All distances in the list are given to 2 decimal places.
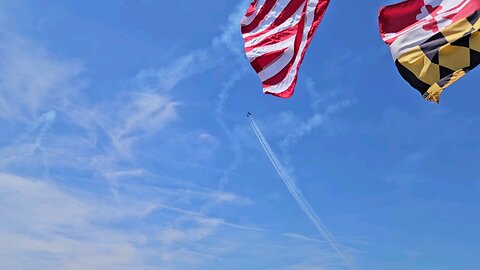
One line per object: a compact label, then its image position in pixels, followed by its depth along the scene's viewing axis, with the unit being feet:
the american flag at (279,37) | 75.36
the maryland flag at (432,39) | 65.05
